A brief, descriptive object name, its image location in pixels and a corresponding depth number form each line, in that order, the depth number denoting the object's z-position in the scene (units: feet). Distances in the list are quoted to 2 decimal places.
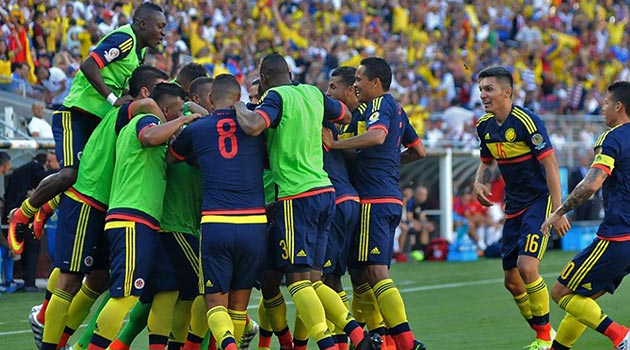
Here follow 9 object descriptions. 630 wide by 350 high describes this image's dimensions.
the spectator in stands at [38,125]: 113.70
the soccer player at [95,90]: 62.54
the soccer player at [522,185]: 68.33
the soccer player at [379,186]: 62.34
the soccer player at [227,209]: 55.72
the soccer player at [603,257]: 59.52
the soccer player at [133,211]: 56.70
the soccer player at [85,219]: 60.59
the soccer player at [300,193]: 56.95
